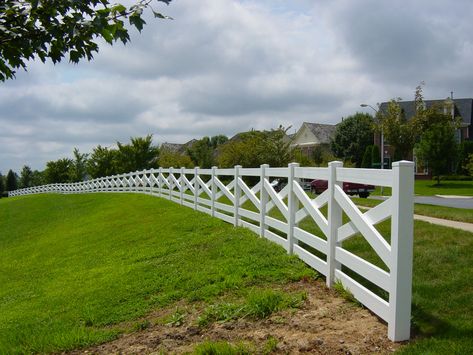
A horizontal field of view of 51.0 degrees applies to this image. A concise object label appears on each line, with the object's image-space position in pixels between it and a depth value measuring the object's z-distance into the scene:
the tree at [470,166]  37.64
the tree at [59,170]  69.62
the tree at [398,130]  30.16
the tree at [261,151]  38.56
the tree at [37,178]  85.20
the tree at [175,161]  54.00
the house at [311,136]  69.50
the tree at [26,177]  92.50
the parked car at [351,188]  29.59
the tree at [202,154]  55.38
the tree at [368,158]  54.06
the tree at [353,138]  64.44
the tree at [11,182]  92.88
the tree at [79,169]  66.75
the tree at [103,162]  58.31
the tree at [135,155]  56.22
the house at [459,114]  51.75
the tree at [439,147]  40.47
